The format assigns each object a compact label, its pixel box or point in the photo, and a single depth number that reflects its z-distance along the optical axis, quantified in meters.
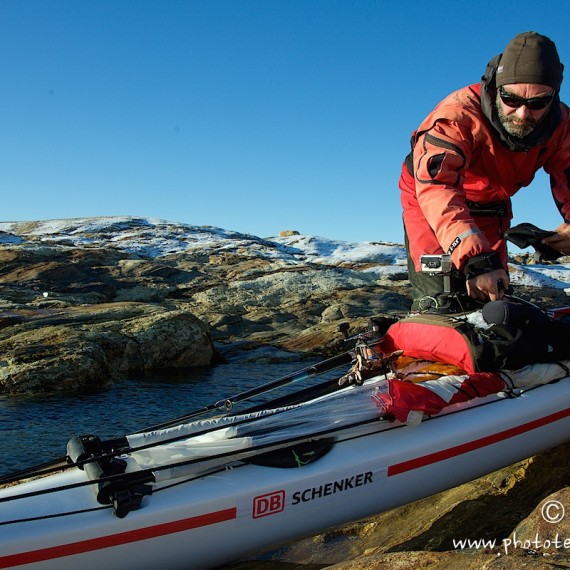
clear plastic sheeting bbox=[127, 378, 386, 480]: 3.52
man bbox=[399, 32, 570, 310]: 4.27
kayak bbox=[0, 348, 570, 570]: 3.11
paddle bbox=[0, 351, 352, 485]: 3.50
